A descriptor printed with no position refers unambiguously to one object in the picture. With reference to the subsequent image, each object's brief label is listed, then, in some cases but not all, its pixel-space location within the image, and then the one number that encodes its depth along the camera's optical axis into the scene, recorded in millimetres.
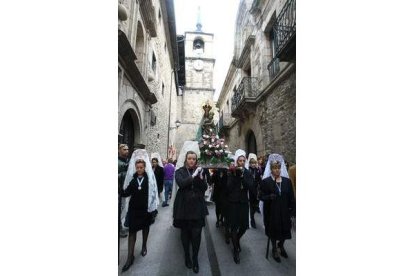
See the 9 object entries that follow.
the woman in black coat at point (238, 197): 2657
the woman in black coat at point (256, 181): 3532
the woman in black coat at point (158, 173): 4164
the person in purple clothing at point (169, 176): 5417
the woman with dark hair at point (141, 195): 2279
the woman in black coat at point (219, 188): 3198
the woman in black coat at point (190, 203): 2357
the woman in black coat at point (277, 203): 2379
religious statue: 4504
